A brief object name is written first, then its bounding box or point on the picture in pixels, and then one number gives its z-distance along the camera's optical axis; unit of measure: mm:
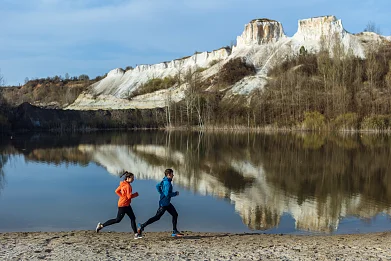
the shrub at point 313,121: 65188
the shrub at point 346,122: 62156
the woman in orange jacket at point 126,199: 9203
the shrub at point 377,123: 60562
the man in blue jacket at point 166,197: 9328
